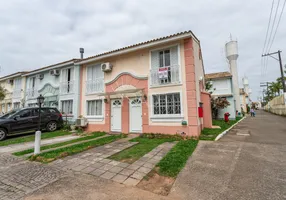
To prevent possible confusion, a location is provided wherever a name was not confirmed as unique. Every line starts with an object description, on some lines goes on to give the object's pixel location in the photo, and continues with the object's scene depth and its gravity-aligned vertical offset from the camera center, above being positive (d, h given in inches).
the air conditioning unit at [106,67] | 427.8 +129.7
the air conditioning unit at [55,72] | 548.4 +150.5
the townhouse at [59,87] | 494.9 +97.3
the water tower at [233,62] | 894.4 +302.6
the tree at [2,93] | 709.6 +97.0
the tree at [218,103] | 670.5 +32.5
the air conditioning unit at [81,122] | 448.4 -29.4
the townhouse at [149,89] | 332.8 +56.6
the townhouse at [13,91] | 684.5 +109.8
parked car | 374.0 -20.7
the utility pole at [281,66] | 782.0 +226.2
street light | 228.1 -45.1
